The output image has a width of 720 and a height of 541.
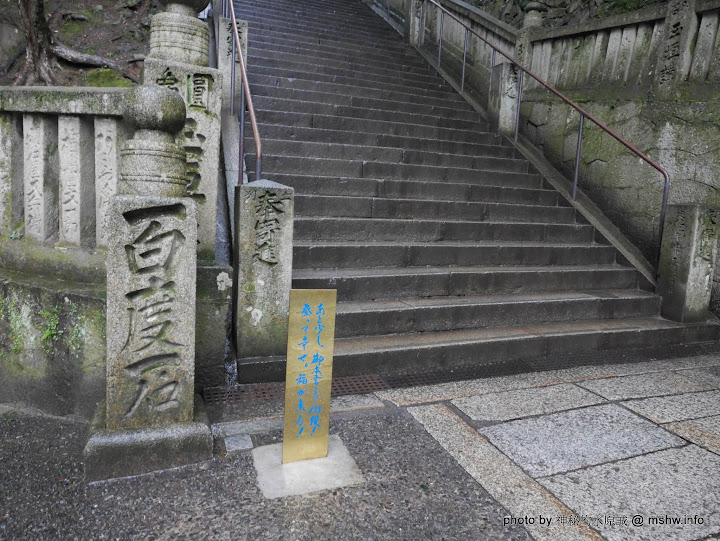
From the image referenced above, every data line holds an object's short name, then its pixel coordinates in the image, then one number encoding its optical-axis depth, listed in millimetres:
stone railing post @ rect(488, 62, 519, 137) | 7461
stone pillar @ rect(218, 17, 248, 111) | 6027
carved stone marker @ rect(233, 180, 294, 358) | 3367
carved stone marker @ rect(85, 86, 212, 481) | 2373
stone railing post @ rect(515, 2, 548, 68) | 7965
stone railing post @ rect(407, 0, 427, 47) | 10820
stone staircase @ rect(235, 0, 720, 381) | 4285
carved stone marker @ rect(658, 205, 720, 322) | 5020
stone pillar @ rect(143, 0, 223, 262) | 3195
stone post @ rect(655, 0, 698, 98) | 5719
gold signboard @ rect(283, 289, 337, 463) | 2479
